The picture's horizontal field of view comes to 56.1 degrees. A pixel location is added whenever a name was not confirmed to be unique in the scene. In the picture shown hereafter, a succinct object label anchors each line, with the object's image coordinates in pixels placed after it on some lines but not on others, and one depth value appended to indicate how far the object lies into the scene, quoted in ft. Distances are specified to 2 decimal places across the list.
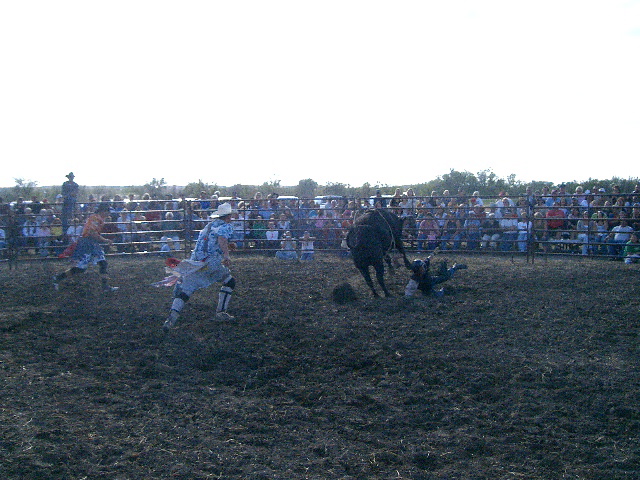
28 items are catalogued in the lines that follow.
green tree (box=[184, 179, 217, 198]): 103.50
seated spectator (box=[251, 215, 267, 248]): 49.73
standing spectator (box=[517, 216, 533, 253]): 43.32
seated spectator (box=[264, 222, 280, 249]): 49.14
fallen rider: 29.47
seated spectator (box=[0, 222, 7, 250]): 47.26
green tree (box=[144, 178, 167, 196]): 108.06
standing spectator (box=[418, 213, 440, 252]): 47.04
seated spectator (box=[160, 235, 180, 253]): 48.32
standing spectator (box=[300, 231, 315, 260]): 45.67
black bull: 30.68
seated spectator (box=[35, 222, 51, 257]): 48.29
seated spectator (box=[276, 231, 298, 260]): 47.55
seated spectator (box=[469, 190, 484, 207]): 47.51
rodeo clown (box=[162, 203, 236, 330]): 24.95
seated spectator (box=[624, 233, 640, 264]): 40.82
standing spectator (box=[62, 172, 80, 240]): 46.19
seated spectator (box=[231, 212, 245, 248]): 49.03
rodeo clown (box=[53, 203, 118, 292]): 33.06
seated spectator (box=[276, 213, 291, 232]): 48.91
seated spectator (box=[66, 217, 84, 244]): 46.64
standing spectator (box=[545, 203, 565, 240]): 45.32
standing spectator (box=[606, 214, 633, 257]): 41.69
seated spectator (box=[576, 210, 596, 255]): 41.83
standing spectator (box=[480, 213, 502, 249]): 46.69
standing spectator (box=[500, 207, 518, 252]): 44.42
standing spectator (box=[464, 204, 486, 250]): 45.44
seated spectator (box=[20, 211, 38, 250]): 49.05
